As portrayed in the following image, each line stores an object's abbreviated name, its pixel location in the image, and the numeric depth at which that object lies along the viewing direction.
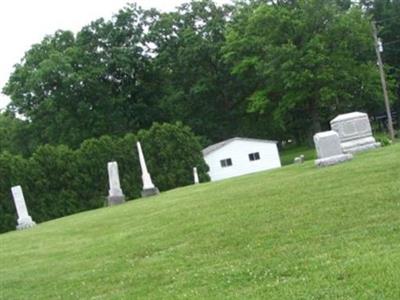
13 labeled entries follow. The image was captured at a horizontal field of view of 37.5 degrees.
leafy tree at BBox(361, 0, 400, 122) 58.50
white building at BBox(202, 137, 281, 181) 41.12
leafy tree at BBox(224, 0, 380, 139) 44.34
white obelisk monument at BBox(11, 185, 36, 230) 21.19
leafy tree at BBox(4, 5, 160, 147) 47.56
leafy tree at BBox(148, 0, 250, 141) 52.00
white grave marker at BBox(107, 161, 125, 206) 22.33
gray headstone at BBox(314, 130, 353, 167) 16.03
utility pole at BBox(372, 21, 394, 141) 38.61
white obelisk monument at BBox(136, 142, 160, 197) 22.47
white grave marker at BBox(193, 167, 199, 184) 30.57
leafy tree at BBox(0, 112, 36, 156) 49.03
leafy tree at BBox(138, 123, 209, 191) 30.81
